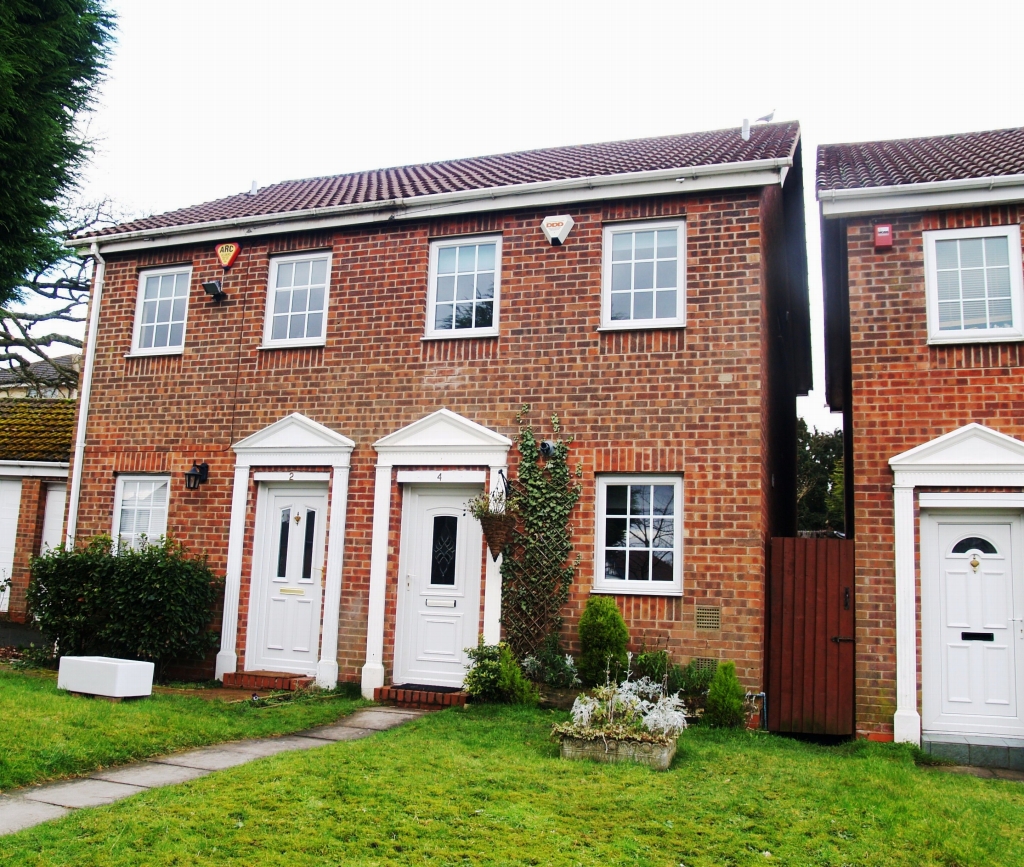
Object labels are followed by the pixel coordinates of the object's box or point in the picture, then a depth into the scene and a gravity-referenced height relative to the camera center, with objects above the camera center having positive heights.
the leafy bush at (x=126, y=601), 11.38 -0.57
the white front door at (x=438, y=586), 10.98 -0.21
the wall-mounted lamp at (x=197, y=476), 12.30 +1.10
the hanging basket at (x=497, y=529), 10.34 +0.47
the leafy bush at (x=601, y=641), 9.71 -0.69
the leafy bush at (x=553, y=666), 9.92 -1.00
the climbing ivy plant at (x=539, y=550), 10.41 +0.25
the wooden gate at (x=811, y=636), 9.67 -0.56
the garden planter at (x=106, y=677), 9.47 -1.26
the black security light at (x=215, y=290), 12.59 +3.64
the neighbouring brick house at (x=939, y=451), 9.37 +1.42
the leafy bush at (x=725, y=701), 9.17 -1.19
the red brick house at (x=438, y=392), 10.28 +2.17
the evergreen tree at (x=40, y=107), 7.32 +3.63
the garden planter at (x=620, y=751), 7.44 -1.42
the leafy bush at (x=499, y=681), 9.73 -1.15
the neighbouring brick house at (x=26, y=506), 15.98 +0.80
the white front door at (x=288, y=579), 11.70 -0.21
